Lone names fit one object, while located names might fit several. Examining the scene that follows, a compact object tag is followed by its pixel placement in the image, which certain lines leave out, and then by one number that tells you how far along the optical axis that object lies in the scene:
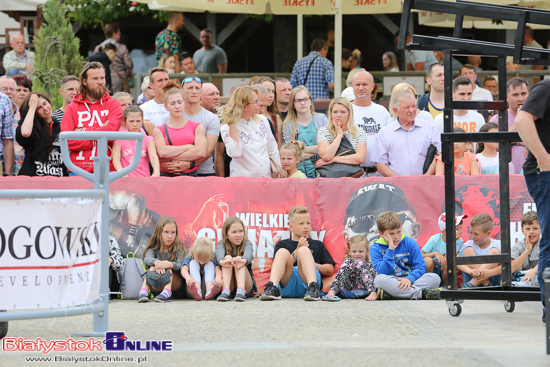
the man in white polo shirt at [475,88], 21.88
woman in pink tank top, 16.93
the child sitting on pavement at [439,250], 15.44
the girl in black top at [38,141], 17.56
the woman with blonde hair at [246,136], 16.51
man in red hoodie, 16.58
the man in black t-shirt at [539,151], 11.25
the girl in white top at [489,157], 17.34
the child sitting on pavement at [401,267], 14.79
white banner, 9.53
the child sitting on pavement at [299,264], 14.99
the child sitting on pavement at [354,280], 15.07
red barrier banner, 16.02
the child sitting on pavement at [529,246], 14.81
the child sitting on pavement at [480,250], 14.79
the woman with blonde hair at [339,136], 16.96
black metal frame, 12.06
